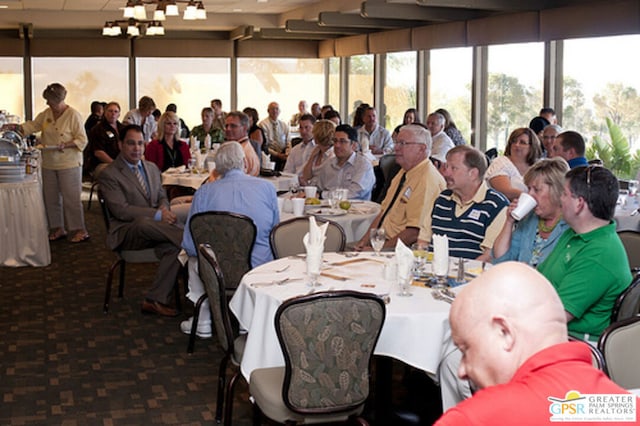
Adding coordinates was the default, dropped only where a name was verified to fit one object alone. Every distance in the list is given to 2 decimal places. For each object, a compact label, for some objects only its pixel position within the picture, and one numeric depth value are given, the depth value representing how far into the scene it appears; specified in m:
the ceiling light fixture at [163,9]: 10.72
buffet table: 8.29
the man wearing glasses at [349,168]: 7.98
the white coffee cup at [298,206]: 6.64
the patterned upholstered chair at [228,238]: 5.62
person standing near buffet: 9.74
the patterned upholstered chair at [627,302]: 3.91
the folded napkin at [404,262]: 4.11
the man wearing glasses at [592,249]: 3.92
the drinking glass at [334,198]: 7.20
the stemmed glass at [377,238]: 4.91
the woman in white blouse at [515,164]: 7.05
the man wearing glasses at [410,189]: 6.04
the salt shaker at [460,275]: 4.39
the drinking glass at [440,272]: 4.33
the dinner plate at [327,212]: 6.93
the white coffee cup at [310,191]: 7.43
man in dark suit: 6.81
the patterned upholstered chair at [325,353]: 3.60
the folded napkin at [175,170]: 9.70
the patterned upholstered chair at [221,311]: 4.30
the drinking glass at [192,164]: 9.85
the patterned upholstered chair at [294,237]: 5.54
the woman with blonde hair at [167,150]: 10.07
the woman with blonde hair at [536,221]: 4.58
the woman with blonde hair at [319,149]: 8.59
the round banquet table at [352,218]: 6.83
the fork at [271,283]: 4.36
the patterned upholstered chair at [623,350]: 3.28
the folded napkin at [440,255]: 4.29
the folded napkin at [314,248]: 4.25
